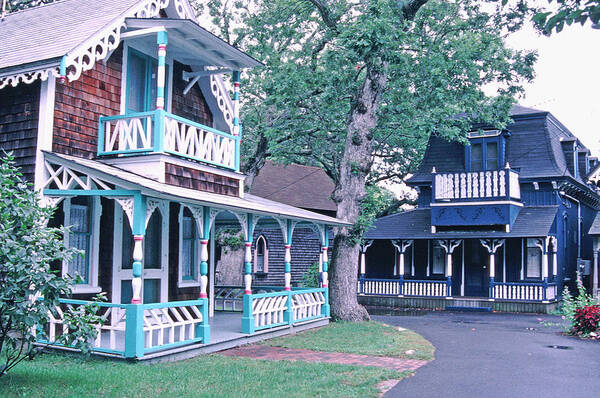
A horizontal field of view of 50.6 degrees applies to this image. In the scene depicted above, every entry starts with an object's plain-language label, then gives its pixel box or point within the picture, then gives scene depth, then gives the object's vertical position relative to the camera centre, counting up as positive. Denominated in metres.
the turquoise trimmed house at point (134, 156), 11.52 +1.76
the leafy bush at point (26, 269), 8.22 -0.35
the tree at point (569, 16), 5.84 +2.22
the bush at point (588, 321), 16.41 -1.80
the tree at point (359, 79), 18.50 +5.28
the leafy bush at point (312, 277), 27.83 -1.37
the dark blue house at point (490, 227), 25.69 +0.98
